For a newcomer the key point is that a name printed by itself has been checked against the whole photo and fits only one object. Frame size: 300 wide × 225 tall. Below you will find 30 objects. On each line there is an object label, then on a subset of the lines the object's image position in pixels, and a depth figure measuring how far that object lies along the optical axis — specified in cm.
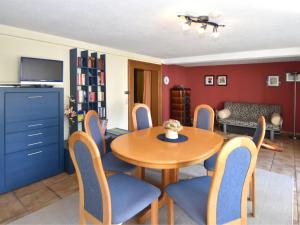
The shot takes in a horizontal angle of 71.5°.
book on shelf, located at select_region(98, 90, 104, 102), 401
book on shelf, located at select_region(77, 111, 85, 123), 356
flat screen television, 288
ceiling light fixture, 230
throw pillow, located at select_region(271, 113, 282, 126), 515
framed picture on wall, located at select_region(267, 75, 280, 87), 587
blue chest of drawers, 256
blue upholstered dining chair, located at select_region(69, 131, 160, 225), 135
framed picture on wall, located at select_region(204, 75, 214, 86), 703
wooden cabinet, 639
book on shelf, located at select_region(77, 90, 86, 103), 360
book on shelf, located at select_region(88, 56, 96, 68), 372
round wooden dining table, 167
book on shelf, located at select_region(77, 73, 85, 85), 359
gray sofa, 568
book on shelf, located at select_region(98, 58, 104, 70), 392
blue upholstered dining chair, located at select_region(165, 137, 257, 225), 126
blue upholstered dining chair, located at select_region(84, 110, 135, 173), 226
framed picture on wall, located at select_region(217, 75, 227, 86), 677
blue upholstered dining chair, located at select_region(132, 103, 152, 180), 313
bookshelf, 356
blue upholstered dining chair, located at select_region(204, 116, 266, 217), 205
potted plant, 231
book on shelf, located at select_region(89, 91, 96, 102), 379
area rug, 206
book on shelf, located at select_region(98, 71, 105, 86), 394
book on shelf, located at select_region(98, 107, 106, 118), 400
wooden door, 565
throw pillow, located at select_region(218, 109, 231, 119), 614
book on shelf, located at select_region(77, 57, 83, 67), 361
